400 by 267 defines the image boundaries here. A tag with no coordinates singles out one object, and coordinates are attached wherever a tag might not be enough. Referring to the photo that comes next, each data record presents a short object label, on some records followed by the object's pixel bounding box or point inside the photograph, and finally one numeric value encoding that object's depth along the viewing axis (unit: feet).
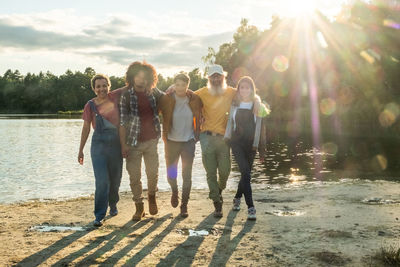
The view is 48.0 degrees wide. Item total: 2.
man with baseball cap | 21.52
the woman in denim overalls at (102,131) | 20.33
